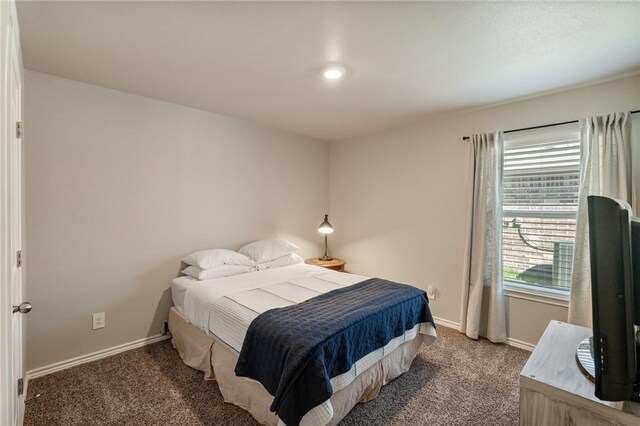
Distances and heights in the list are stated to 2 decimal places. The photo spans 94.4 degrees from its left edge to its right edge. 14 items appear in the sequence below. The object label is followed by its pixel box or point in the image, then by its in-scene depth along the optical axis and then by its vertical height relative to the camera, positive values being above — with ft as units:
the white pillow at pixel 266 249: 10.76 -1.72
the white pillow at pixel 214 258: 9.30 -1.84
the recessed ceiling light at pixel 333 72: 7.18 +3.32
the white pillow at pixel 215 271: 9.06 -2.22
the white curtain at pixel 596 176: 7.47 +0.99
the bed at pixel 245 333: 5.87 -3.32
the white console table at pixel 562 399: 3.22 -2.14
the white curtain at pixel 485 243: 9.45 -1.07
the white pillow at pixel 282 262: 10.61 -2.16
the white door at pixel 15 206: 4.40 -0.17
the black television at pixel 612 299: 2.96 -0.86
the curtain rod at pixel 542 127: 8.36 +2.54
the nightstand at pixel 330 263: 12.83 -2.55
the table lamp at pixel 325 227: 13.06 -0.98
